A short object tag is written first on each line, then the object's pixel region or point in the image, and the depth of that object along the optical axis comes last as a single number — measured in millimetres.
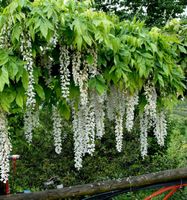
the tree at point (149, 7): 15133
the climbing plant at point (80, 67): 2145
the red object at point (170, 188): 2807
